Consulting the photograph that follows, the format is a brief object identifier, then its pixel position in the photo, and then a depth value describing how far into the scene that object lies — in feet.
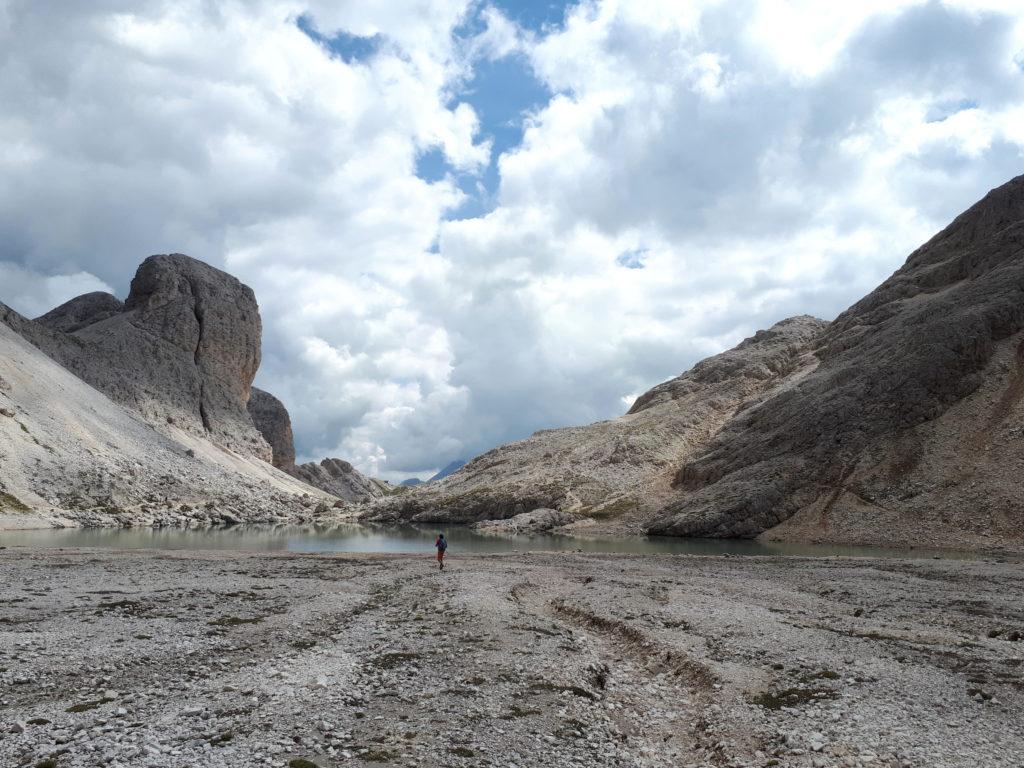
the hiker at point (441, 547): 154.40
